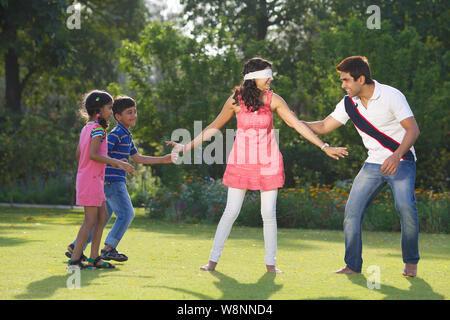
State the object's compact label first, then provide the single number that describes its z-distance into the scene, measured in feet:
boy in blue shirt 23.90
